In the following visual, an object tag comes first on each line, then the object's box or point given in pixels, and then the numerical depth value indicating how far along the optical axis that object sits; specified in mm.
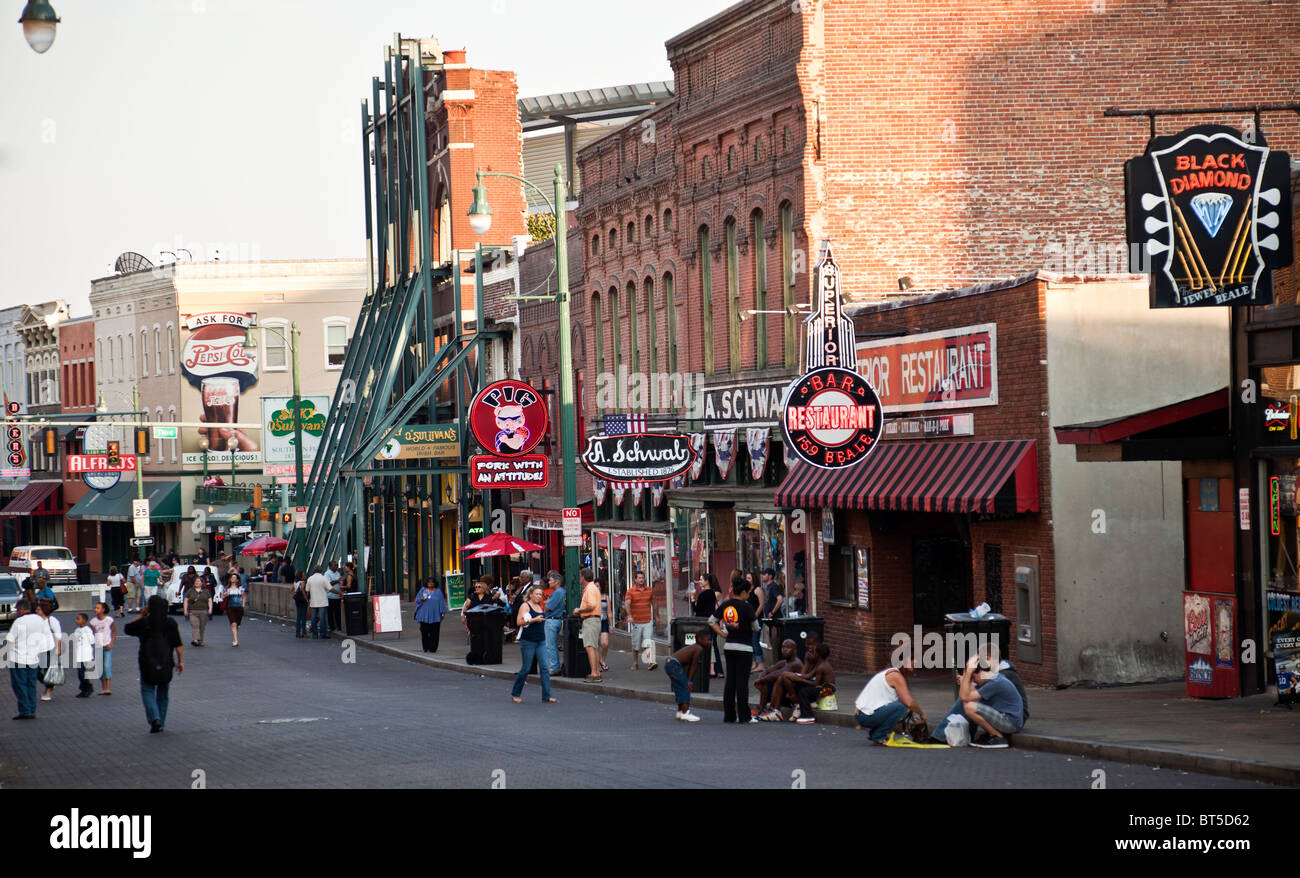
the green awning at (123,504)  75188
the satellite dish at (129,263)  84688
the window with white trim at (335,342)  74812
